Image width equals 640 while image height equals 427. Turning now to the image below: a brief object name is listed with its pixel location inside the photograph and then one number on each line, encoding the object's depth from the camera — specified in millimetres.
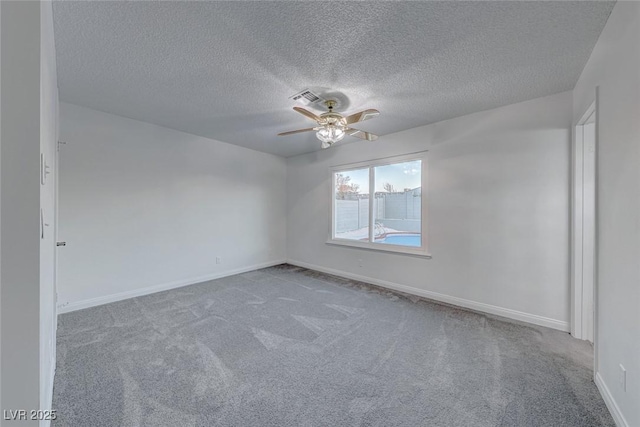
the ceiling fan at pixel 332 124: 2629
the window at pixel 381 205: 3832
